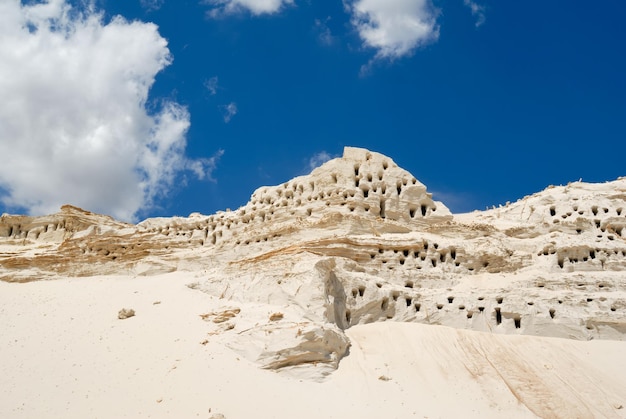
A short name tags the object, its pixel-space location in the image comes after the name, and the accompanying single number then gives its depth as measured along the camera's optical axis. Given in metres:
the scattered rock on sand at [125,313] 25.81
